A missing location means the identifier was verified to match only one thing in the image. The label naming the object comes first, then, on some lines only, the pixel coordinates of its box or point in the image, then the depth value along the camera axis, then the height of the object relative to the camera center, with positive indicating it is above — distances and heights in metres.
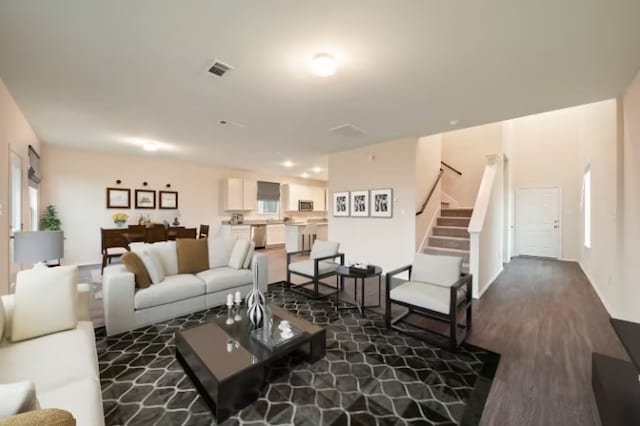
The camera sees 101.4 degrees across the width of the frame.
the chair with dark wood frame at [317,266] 3.87 -0.86
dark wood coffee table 1.73 -1.07
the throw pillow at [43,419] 0.68 -0.56
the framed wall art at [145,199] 6.88 +0.35
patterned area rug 1.75 -1.35
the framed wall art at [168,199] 7.27 +0.36
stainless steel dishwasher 8.69 -0.76
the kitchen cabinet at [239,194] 8.33 +0.60
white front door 7.24 -0.28
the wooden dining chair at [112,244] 5.15 -0.64
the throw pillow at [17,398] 0.78 -0.57
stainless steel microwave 10.26 +0.24
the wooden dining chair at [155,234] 5.27 -0.44
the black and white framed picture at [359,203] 5.68 +0.19
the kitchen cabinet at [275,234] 9.20 -0.81
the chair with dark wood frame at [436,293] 2.62 -0.88
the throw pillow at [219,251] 3.96 -0.59
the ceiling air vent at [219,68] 2.50 +1.42
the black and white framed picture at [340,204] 6.05 +0.19
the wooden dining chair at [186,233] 6.03 -0.49
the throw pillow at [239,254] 3.92 -0.63
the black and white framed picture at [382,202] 5.29 +0.20
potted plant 5.49 -0.15
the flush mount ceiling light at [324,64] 2.35 +1.36
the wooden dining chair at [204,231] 6.71 -0.49
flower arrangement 6.43 -0.15
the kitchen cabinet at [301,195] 9.95 +0.66
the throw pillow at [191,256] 3.66 -0.63
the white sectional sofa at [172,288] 2.81 -0.94
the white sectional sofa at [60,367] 1.25 -0.90
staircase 4.96 -0.48
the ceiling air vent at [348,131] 4.39 +1.43
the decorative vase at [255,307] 2.34 -0.87
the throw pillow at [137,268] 3.01 -0.65
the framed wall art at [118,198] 6.44 +0.35
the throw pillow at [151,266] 3.18 -0.66
